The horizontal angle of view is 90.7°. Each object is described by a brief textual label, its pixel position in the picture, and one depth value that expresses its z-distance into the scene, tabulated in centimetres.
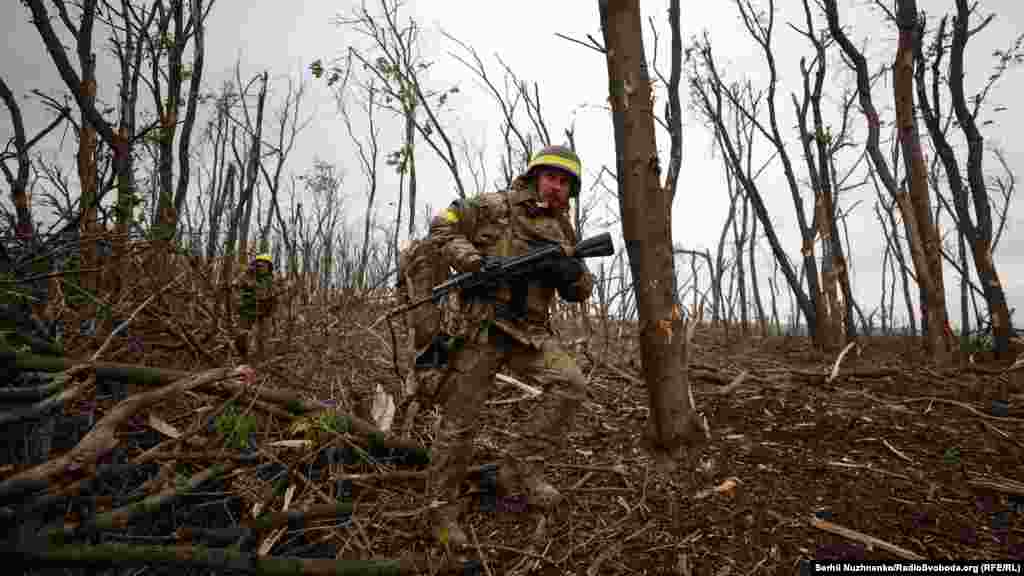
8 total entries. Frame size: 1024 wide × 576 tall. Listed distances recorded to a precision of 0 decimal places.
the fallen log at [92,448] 126
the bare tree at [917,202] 576
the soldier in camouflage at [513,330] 274
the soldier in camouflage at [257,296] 791
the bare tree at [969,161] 682
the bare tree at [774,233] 845
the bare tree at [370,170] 1764
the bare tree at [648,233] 283
